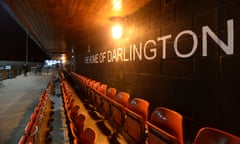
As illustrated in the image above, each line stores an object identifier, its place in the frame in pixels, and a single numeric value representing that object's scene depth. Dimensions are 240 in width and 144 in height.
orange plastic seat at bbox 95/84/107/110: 4.29
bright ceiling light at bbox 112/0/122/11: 3.45
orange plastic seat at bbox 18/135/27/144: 2.07
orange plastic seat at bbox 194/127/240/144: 1.34
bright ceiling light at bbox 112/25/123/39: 4.87
